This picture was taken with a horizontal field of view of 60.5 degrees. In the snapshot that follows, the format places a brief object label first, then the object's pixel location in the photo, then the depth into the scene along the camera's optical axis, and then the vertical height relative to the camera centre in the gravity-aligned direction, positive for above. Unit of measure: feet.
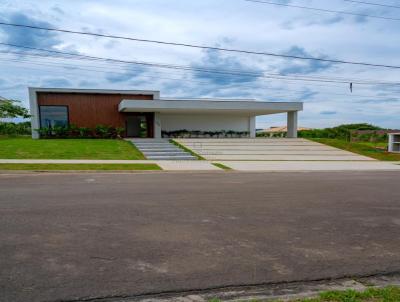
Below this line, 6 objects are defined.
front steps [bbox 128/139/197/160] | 67.87 -4.94
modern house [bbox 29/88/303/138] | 88.94 +4.76
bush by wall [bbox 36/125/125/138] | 94.86 -1.06
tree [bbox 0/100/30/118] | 77.71 +4.53
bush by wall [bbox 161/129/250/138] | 107.14 -2.33
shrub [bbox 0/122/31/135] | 118.37 +0.27
